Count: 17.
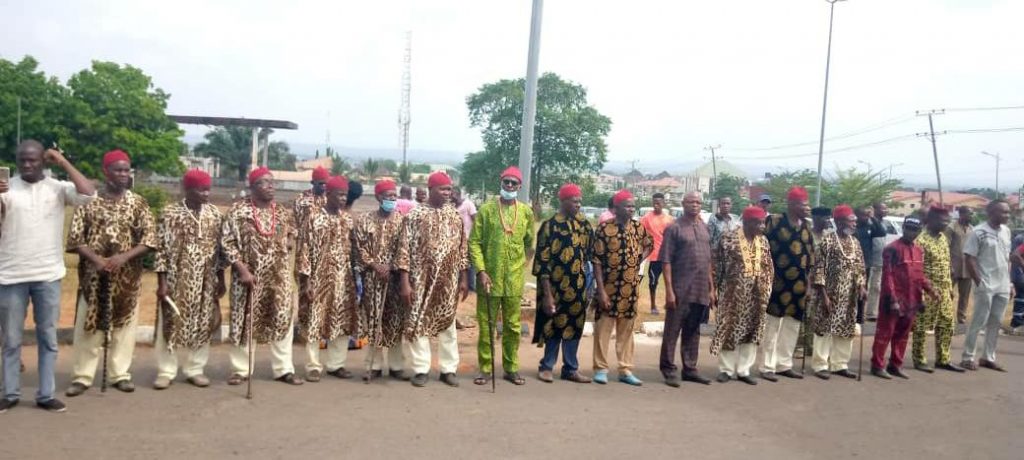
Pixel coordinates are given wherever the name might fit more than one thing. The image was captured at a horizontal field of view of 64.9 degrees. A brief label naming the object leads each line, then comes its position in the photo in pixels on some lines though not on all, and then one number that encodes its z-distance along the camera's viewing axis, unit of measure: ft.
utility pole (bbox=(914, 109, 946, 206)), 139.74
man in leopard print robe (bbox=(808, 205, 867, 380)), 26.40
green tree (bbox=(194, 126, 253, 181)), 201.57
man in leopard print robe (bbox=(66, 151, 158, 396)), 19.24
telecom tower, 249.34
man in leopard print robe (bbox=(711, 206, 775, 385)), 24.81
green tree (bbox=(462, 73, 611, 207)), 111.96
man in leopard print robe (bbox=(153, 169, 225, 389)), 20.36
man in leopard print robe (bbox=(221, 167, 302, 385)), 20.84
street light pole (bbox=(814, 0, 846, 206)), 96.26
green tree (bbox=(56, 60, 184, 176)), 148.15
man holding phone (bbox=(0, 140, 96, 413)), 17.57
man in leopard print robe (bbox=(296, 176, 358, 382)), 22.07
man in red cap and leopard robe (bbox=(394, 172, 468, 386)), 22.39
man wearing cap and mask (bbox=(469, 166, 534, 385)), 22.71
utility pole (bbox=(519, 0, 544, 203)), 29.73
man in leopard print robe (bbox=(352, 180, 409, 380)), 22.54
